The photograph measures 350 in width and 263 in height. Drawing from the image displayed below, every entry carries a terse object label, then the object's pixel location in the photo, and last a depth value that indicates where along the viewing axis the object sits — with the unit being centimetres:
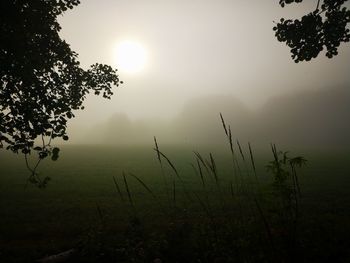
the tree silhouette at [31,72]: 733
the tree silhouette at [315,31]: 799
